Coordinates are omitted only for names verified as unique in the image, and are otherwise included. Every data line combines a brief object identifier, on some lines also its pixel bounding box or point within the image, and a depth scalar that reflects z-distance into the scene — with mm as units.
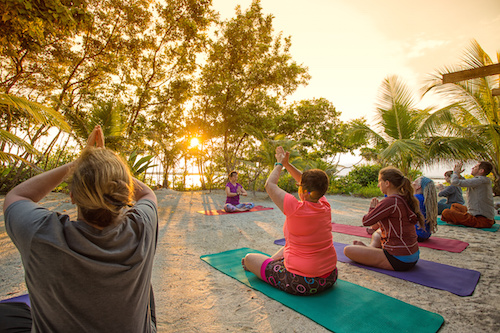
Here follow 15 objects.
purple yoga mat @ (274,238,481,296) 2670
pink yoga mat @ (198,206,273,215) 7260
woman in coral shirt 2336
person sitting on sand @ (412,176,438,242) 3943
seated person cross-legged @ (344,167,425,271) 2922
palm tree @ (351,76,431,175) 8195
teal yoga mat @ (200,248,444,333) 2008
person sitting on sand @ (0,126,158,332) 1002
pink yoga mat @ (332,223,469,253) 4023
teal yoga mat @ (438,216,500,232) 5238
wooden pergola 3709
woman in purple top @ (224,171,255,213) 7636
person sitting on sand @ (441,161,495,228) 5109
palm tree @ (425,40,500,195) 7676
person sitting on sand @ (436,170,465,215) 5812
